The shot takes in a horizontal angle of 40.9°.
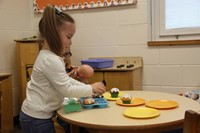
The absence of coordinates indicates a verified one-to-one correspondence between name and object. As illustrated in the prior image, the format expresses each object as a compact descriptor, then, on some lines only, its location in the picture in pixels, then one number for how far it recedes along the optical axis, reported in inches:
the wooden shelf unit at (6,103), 96.8
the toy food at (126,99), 55.9
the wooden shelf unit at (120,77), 90.8
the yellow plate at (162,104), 52.2
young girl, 54.1
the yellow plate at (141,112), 47.0
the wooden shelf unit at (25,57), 109.8
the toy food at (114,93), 62.8
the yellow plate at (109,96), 61.4
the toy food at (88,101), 53.7
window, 100.0
